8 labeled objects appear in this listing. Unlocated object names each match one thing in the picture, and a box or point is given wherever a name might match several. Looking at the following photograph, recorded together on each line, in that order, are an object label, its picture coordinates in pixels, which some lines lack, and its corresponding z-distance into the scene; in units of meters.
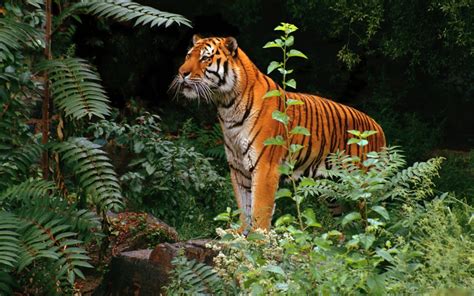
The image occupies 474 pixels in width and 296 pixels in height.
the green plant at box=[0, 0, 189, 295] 10.58
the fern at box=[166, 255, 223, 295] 9.87
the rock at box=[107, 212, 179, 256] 14.20
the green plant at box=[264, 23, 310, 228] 9.30
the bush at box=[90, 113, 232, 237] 16.55
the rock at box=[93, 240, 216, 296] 11.89
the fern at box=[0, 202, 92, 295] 10.31
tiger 13.80
